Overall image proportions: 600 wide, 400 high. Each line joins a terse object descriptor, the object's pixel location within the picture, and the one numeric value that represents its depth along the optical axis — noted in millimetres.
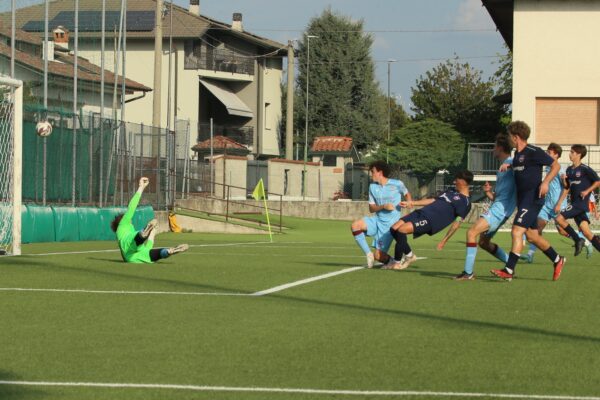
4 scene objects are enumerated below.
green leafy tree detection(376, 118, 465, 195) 61188
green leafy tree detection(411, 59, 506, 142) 81500
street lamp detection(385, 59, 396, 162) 63494
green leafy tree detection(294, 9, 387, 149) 84750
